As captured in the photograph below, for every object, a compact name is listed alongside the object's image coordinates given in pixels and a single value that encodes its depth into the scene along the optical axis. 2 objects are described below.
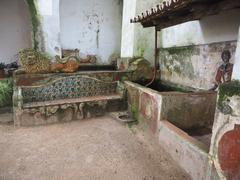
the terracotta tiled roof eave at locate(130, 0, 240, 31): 2.11
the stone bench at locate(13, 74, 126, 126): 3.53
